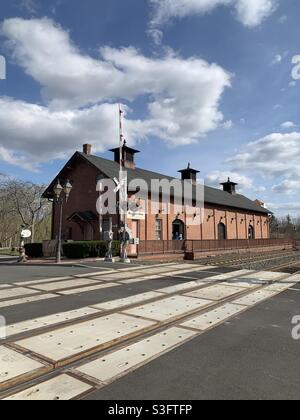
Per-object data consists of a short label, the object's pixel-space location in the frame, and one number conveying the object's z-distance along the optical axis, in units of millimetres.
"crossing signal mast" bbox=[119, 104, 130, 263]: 20703
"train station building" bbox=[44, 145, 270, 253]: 28125
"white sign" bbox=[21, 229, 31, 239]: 23022
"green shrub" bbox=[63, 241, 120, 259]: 23250
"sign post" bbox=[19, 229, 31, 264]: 22188
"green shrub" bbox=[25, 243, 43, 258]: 27906
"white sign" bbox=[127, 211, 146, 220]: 26288
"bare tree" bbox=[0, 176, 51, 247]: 50219
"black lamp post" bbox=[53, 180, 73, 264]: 20691
